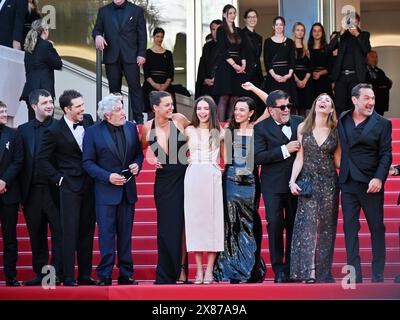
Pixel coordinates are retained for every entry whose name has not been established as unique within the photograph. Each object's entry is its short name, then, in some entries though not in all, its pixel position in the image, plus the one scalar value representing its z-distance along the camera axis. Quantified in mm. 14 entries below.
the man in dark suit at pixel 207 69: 16856
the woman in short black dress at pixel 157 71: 17047
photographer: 15812
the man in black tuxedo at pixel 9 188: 11938
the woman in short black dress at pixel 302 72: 16234
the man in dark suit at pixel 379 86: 17859
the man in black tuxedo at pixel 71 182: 11562
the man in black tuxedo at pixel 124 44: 14828
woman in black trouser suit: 14719
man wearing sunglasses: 11242
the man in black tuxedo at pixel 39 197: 11781
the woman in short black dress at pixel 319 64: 16484
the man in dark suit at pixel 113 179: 11359
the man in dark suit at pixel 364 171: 10945
